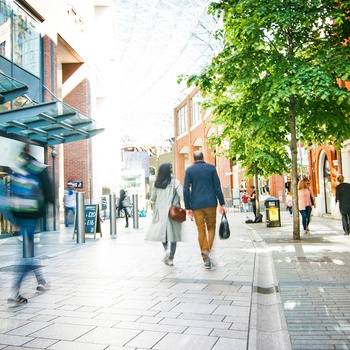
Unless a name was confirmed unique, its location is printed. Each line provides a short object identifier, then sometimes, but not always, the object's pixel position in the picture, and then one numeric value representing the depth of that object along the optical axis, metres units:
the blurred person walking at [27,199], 4.85
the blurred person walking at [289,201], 25.02
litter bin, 15.64
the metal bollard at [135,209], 16.63
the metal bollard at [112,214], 12.86
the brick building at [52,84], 13.16
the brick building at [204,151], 35.75
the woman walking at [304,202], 12.33
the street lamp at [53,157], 16.55
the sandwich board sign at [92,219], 12.95
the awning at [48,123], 10.84
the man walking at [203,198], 6.54
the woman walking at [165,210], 6.73
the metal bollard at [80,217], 10.93
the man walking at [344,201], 11.49
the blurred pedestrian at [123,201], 18.71
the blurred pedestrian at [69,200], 17.88
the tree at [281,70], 9.35
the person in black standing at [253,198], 19.51
